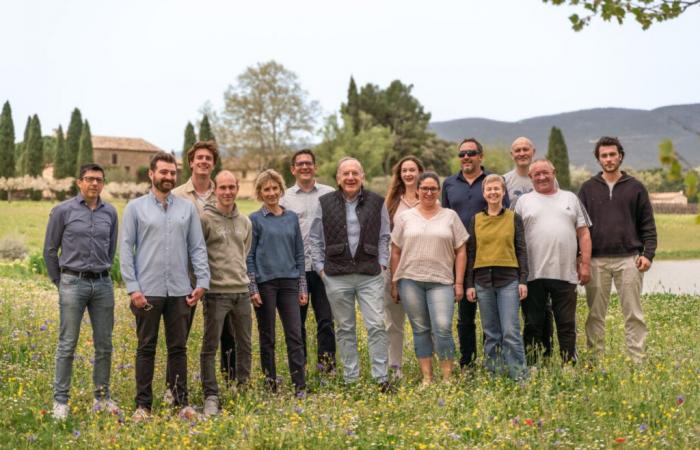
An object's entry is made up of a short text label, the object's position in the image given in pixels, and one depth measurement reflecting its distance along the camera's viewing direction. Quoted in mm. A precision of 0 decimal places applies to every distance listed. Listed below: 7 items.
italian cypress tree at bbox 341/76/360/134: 80188
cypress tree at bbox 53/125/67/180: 67812
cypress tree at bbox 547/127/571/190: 62688
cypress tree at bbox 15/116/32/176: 66125
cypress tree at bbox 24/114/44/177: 65250
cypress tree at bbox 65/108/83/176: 68875
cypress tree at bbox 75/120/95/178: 66312
